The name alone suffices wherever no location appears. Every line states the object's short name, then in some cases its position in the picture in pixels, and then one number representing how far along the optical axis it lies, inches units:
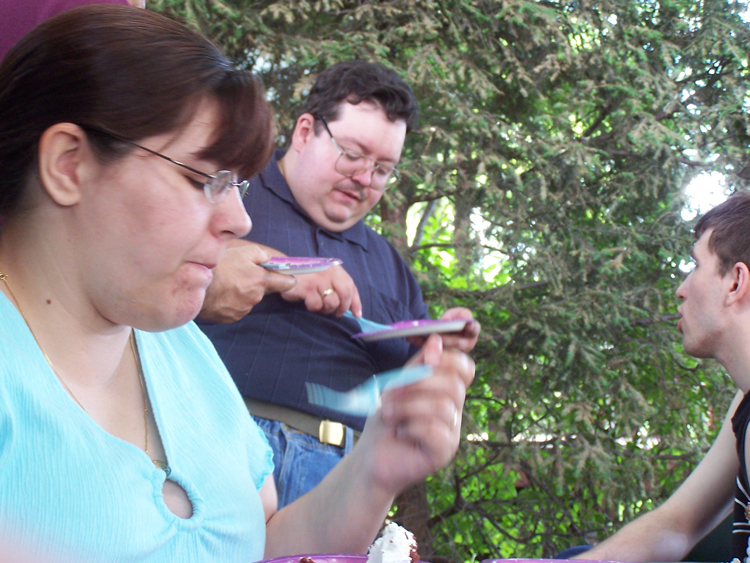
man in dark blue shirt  79.9
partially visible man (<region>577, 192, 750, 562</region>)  81.6
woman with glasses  37.5
